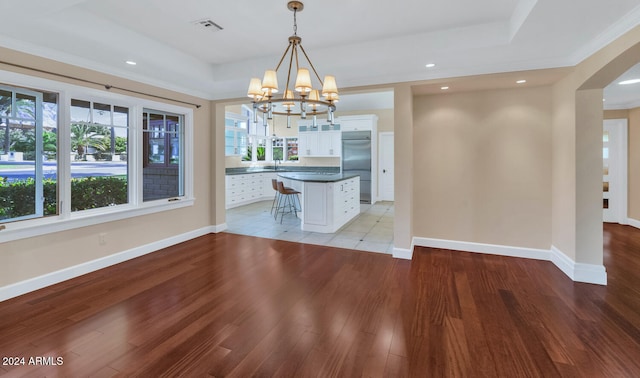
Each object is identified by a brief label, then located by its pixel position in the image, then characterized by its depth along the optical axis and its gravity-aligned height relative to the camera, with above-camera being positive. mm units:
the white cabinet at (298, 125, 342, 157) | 8758 +1341
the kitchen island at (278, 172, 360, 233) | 5180 -339
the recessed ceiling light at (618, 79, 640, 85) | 3943 +1416
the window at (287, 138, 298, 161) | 9820 +1217
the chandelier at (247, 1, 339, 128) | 2373 +815
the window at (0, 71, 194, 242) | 2807 +346
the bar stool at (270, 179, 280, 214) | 6120 +15
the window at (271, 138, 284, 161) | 9961 +1255
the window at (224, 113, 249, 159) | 8328 +1498
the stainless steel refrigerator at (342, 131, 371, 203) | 8359 +819
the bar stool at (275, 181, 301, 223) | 7016 -540
